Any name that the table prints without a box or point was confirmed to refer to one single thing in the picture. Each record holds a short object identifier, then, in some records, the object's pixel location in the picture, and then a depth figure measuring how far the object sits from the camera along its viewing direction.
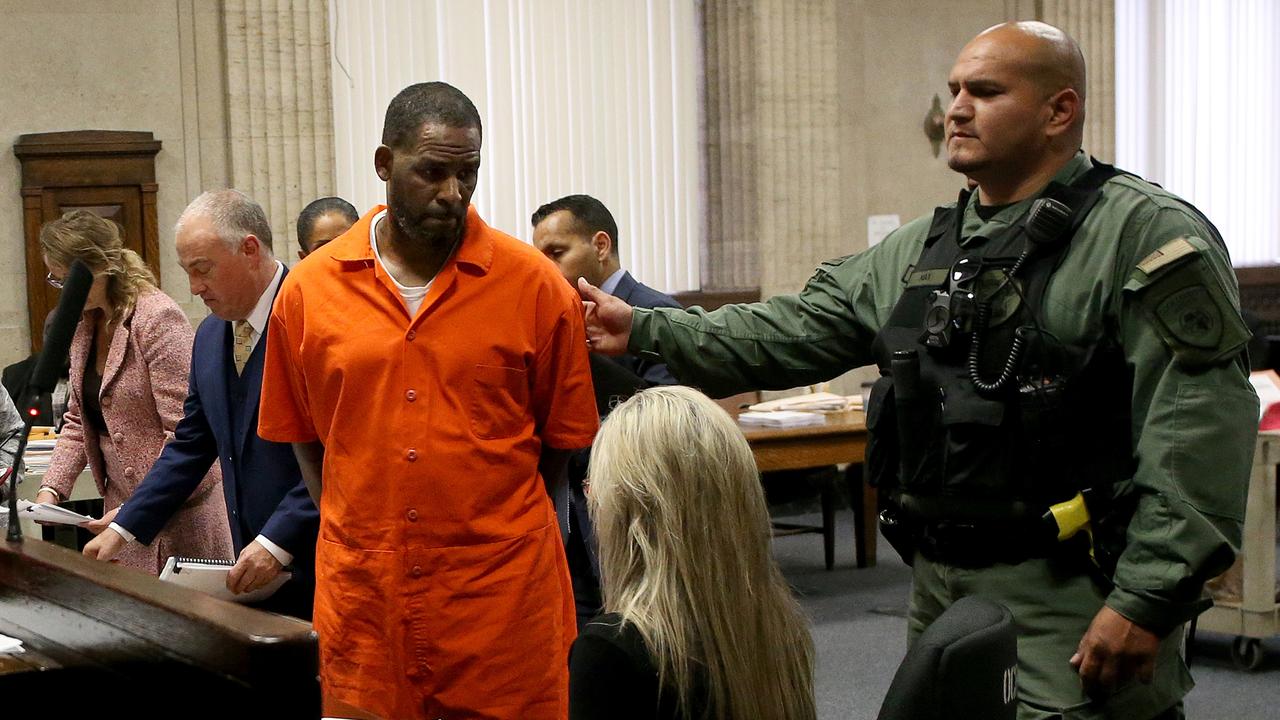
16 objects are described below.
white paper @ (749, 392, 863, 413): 7.03
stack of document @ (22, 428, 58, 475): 4.98
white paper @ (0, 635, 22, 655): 2.08
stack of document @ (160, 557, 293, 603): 2.81
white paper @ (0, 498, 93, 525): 3.38
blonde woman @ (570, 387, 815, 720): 1.75
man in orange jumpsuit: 2.44
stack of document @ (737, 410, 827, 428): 6.66
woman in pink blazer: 3.81
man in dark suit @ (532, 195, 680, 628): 3.63
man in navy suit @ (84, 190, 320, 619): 3.06
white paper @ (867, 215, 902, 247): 10.49
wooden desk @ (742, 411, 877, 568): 6.51
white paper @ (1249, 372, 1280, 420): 5.48
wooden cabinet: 7.79
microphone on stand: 2.10
